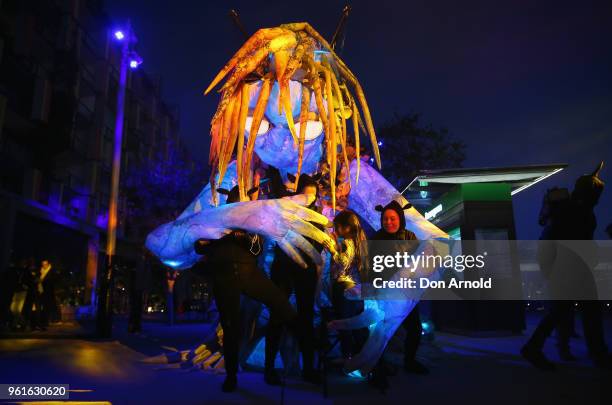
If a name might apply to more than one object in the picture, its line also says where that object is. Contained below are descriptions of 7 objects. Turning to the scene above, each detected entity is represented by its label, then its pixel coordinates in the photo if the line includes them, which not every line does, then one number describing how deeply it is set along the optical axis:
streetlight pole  8.24
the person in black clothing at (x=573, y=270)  3.99
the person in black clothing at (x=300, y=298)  3.39
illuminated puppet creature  3.13
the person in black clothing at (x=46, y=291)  10.34
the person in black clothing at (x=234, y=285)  3.29
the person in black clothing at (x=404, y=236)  3.89
